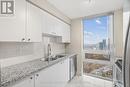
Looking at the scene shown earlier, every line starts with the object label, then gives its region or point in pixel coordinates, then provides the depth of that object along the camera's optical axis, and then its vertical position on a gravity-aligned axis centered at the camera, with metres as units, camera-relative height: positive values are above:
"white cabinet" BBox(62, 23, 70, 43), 3.77 +0.36
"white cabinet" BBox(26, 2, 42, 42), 1.97 +0.38
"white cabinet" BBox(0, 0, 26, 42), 1.51 +0.27
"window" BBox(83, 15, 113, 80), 3.78 -0.08
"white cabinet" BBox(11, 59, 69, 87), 1.59 -0.62
